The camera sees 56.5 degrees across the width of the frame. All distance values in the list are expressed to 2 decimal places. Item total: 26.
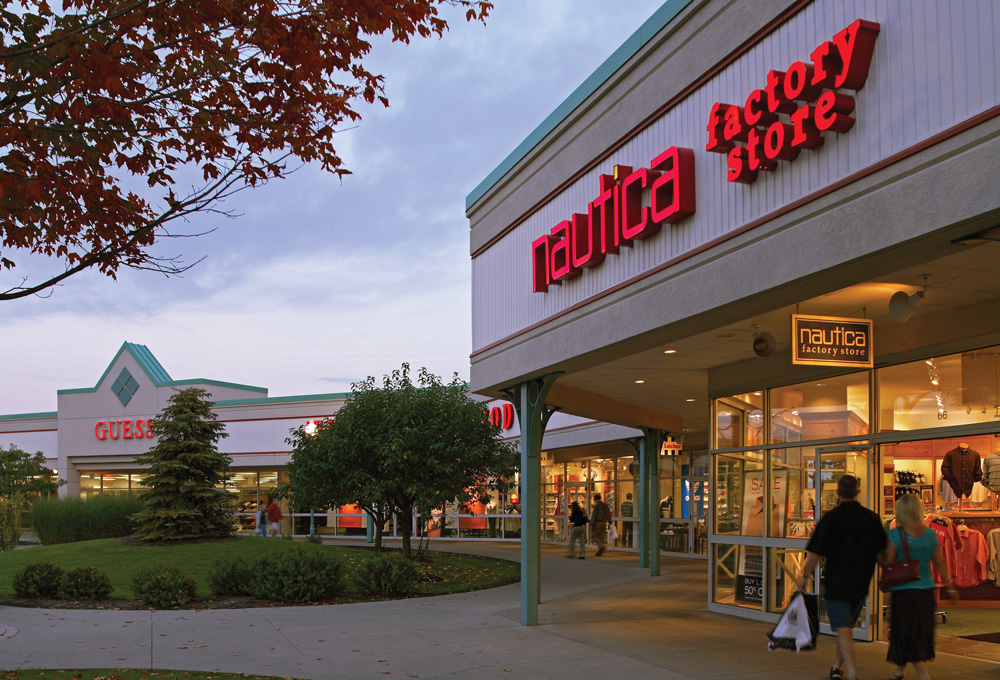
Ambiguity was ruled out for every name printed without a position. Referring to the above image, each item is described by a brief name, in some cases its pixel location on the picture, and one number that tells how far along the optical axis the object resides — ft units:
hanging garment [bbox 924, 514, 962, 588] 43.39
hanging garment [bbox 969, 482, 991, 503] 44.50
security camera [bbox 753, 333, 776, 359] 36.83
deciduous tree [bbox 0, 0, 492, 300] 24.30
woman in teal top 26.02
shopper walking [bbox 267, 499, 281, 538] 109.40
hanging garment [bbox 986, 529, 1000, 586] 43.91
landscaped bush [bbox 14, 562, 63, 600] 52.95
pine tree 83.51
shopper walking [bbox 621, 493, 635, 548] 99.40
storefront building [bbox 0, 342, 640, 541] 126.31
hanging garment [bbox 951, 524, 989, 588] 43.70
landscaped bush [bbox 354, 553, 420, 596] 53.83
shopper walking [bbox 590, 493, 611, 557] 87.51
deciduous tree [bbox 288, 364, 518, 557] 68.59
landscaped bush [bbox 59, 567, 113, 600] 52.49
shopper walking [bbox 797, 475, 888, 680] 25.94
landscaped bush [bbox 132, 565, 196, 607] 49.78
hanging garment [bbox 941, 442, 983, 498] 42.78
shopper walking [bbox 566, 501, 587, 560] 87.92
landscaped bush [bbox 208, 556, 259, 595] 53.06
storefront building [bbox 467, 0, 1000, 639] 22.48
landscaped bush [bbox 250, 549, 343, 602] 51.42
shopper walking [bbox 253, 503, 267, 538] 118.32
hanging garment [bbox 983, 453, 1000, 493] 40.50
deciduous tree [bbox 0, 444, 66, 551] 127.13
